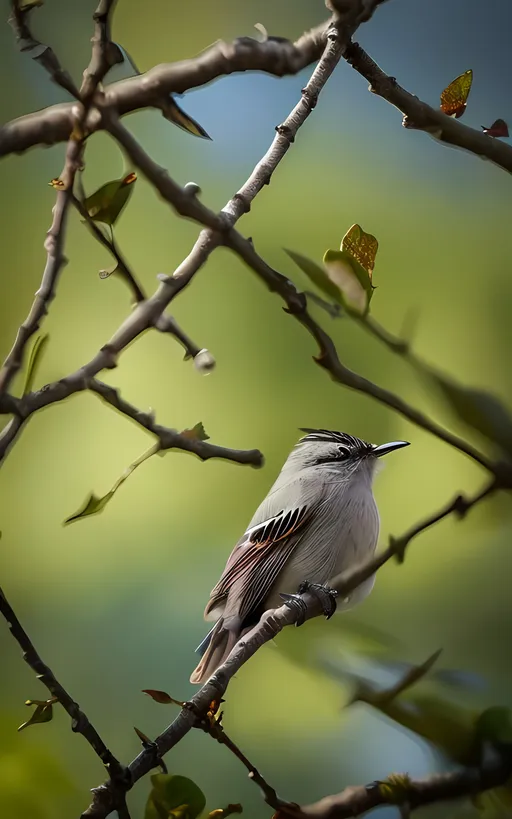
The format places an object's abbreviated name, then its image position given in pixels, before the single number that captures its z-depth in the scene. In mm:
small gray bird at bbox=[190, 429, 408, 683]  5177
